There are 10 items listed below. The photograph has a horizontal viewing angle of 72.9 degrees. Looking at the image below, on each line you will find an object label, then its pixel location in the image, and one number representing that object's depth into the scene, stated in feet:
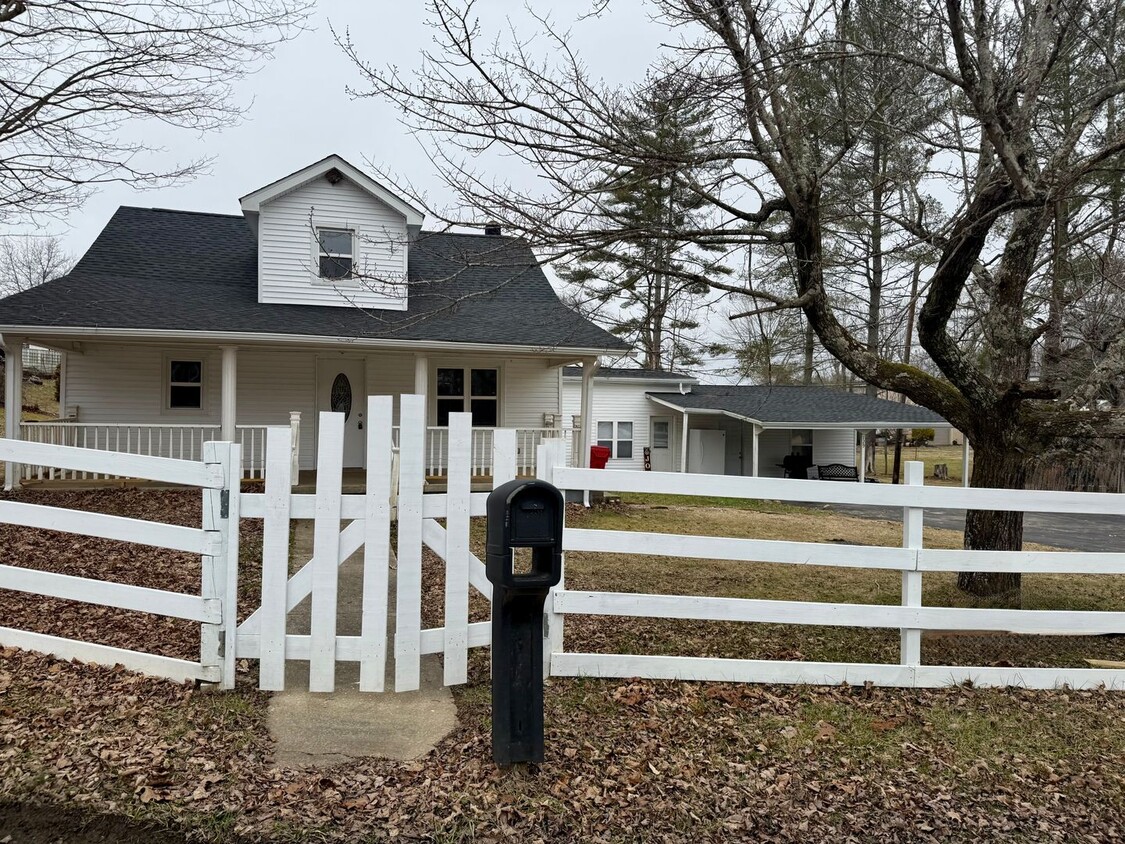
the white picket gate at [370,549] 13.21
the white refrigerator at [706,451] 84.33
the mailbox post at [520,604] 11.16
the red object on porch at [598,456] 56.03
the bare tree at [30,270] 124.98
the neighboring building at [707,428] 81.82
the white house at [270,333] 41.78
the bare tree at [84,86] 27.09
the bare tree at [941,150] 18.94
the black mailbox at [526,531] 11.11
